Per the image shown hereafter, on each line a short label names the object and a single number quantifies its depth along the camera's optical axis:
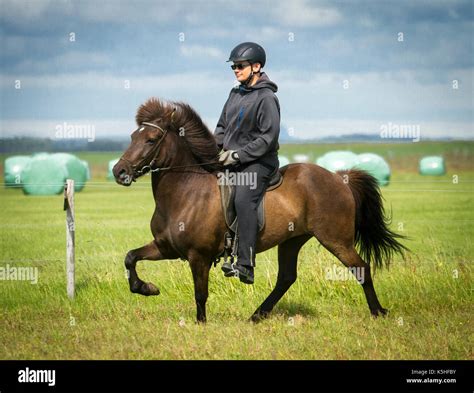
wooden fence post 9.32
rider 7.46
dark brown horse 7.43
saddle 7.53
